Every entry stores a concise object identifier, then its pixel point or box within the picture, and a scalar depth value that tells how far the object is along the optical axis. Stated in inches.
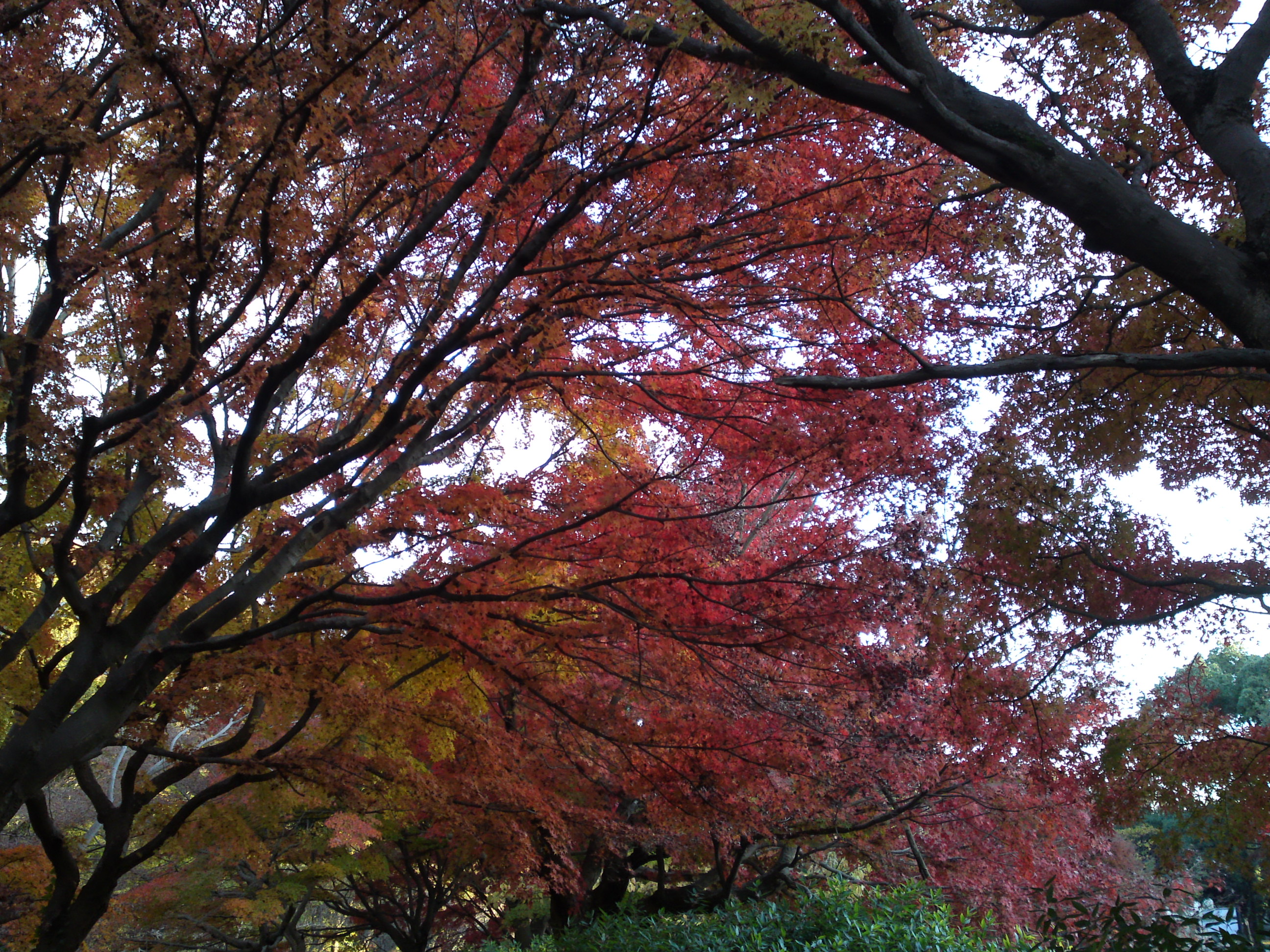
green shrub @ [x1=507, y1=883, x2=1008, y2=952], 242.7
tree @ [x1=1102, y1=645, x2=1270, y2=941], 205.2
